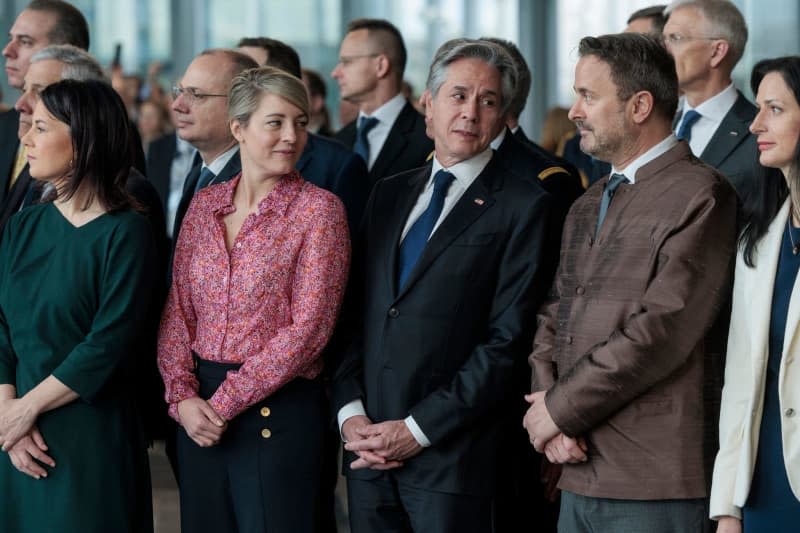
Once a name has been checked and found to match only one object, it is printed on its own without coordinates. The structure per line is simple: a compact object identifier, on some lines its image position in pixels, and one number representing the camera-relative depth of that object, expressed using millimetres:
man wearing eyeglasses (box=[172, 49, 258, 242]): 7131
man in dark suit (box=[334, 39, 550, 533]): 5532
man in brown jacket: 4895
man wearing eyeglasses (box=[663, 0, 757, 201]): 7713
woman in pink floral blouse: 5730
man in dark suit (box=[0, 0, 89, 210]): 8884
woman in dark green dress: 5777
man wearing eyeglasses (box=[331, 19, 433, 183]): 9154
